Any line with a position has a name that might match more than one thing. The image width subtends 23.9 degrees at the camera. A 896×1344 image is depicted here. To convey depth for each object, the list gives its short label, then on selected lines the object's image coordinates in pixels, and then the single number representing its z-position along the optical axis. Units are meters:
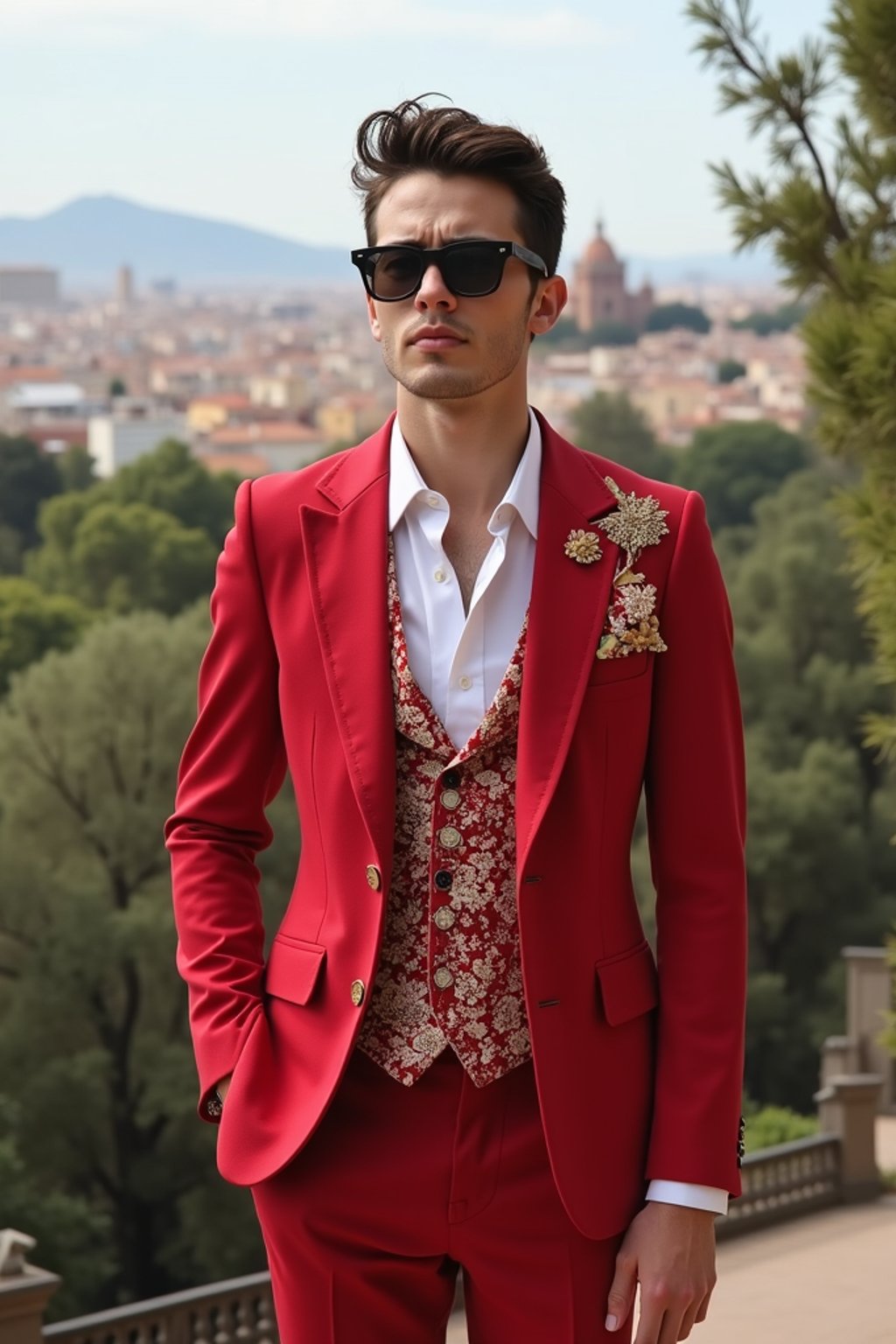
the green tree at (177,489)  46.88
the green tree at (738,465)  52.41
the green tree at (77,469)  59.91
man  1.80
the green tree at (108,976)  18.88
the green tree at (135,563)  38.19
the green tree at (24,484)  57.22
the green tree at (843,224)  4.37
